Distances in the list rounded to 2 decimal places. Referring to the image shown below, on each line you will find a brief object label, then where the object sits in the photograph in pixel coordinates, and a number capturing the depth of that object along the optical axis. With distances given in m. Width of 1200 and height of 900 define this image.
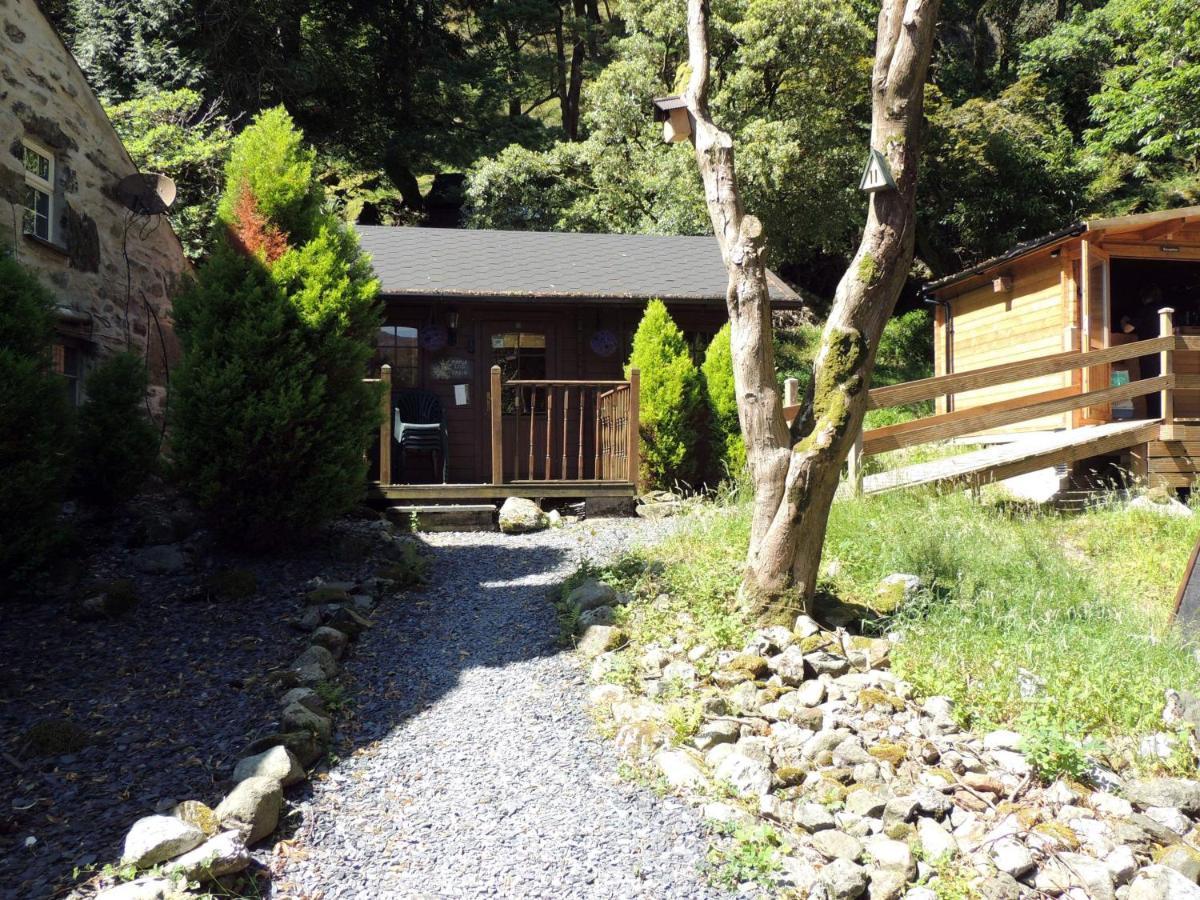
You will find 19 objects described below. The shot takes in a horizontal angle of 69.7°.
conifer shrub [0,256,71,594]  4.80
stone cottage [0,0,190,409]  6.81
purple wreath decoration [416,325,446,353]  10.45
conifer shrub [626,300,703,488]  9.32
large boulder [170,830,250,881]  2.85
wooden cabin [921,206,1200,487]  8.23
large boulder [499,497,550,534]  8.24
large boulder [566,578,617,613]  5.41
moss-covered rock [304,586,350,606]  5.39
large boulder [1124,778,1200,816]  3.27
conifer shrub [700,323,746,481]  9.59
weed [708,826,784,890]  3.04
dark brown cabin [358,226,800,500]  10.30
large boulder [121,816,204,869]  2.87
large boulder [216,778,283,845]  3.13
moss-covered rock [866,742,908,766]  3.54
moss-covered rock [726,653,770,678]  4.21
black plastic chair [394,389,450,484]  9.56
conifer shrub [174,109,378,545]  5.62
